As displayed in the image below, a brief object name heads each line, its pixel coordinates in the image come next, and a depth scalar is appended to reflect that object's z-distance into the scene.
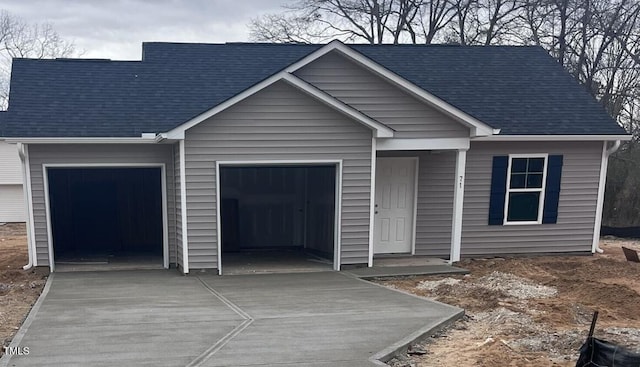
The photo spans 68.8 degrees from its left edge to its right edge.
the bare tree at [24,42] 25.44
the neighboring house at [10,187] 19.83
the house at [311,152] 8.39
